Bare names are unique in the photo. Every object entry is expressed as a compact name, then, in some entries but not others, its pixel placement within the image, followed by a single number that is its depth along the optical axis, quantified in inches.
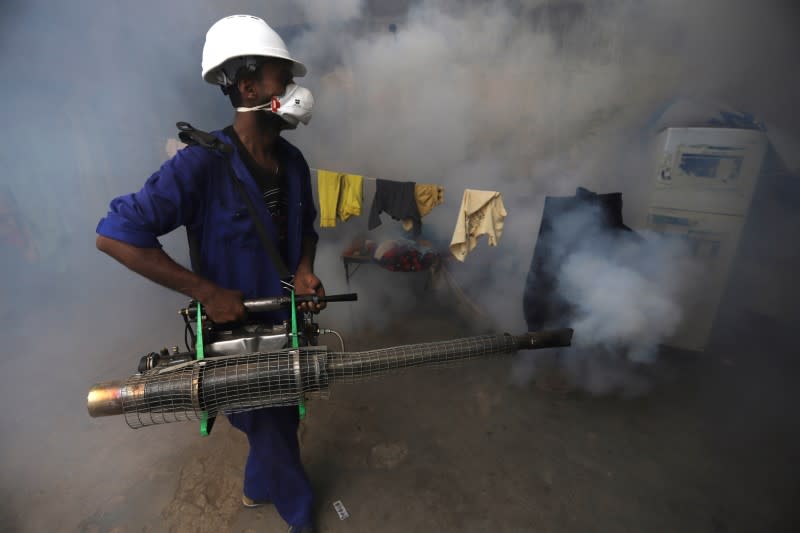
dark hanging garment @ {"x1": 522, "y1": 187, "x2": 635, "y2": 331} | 130.8
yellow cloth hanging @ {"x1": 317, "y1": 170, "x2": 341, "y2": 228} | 158.6
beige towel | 141.3
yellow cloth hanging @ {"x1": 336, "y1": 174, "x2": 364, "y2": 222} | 159.8
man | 55.7
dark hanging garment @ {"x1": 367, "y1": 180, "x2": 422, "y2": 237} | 156.9
